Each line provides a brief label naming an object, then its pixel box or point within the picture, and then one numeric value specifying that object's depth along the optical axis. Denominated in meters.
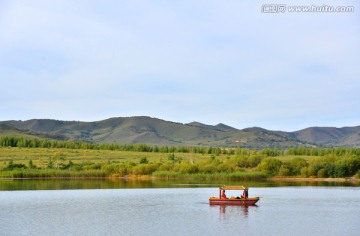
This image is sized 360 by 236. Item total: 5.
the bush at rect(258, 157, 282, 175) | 129.75
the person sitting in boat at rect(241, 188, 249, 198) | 67.04
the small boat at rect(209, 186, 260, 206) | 66.19
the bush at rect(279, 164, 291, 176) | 128.75
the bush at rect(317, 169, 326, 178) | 124.88
